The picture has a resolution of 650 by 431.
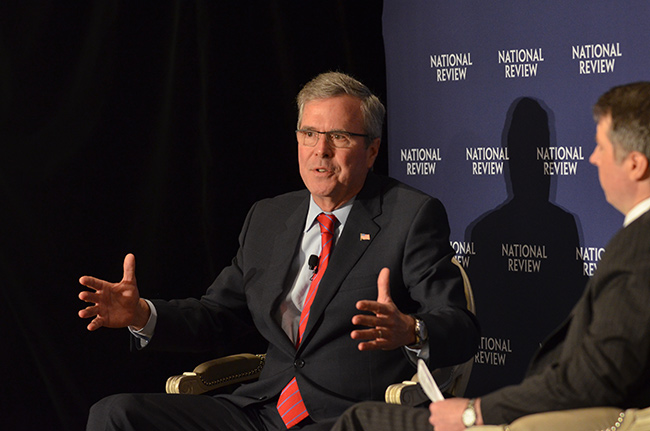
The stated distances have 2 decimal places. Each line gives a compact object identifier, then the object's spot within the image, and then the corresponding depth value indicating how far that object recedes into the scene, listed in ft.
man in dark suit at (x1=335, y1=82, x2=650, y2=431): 20.20
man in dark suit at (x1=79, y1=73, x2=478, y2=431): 21.74
